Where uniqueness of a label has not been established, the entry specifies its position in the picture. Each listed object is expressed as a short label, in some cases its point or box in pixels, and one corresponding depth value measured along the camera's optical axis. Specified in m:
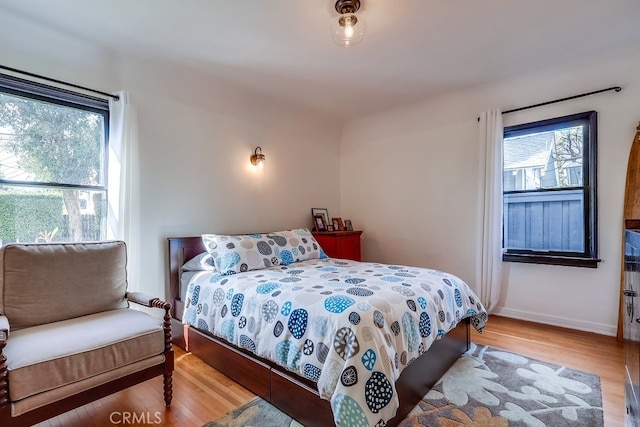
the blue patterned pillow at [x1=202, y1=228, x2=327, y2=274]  2.53
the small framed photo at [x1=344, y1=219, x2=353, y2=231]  4.49
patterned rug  1.67
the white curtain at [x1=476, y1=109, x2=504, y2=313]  3.25
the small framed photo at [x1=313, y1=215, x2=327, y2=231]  4.20
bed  1.42
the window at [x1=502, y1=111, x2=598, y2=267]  2.90
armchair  1.37
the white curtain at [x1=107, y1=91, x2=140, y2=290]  2.49
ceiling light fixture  2.00
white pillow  2.66
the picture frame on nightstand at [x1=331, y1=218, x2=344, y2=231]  4.40
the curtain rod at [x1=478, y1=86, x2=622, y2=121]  2.75
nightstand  3.92
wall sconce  3.56
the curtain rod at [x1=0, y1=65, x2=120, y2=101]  2.09
